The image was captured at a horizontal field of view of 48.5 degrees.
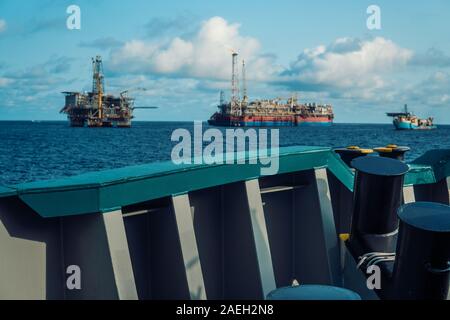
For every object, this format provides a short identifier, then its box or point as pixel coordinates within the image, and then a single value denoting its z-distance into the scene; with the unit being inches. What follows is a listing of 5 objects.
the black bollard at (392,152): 384.2
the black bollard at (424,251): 202.2
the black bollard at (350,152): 389.1
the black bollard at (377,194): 258.2
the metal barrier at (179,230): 193.8
